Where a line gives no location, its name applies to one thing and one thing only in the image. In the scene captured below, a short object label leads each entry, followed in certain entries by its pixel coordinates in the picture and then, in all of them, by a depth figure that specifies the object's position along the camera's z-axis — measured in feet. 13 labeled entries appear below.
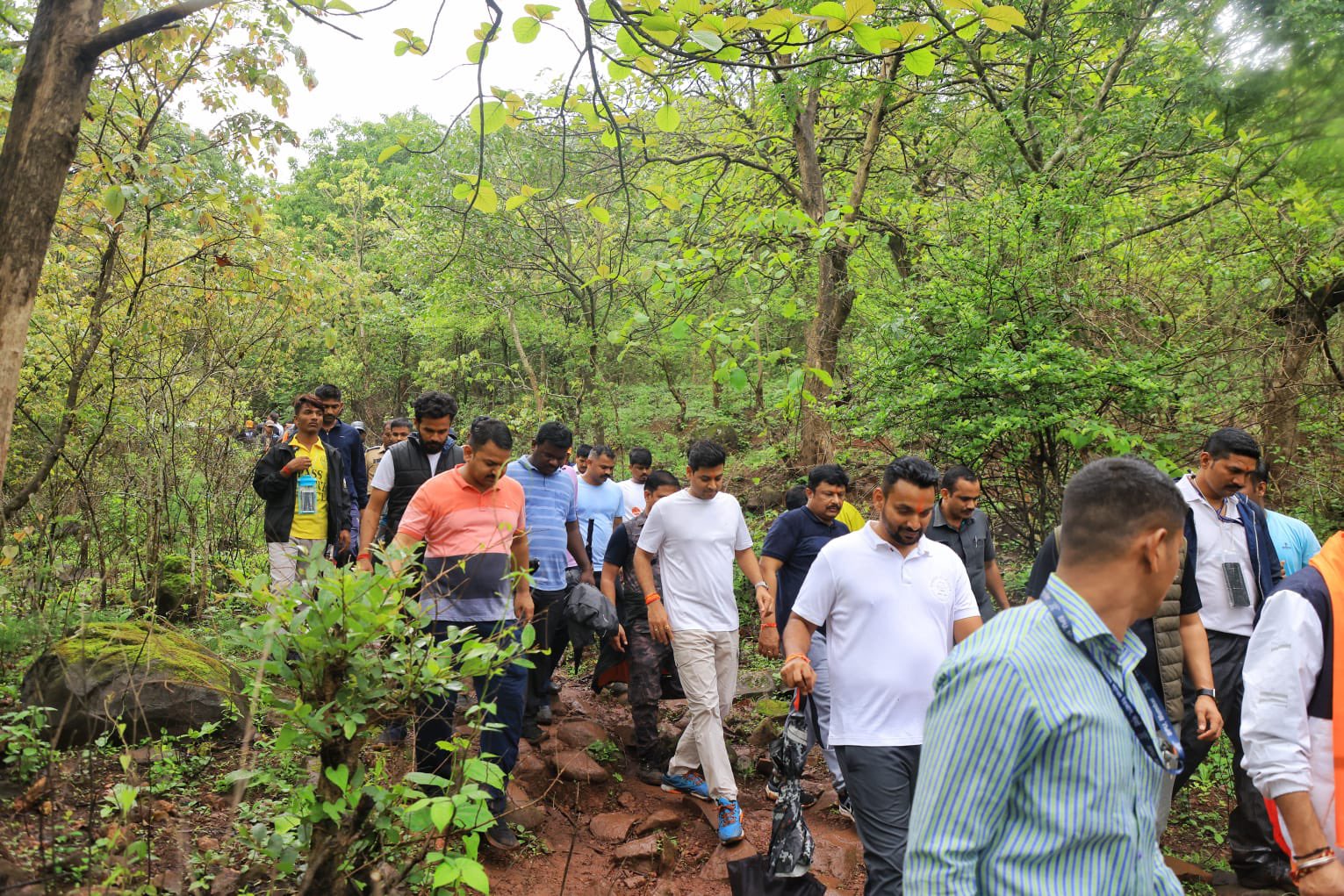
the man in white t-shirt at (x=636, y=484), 26.30
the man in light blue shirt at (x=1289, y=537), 15.80
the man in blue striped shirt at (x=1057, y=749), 5.32
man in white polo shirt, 11.43
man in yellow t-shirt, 20.79
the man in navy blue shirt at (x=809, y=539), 17.10
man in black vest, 18.52
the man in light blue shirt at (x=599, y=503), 24.02
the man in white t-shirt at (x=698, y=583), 17.11
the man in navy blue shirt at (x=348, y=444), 23.02
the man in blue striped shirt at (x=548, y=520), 18.24
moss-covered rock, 14.47
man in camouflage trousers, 19.03
